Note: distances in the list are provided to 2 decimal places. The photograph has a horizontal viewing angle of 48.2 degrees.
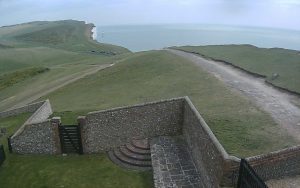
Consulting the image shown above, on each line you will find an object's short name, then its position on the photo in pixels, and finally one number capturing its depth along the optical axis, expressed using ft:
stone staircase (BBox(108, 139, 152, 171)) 68.74
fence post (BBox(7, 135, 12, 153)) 78.01
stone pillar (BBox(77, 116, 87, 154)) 75.36
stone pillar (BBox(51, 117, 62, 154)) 76.26
